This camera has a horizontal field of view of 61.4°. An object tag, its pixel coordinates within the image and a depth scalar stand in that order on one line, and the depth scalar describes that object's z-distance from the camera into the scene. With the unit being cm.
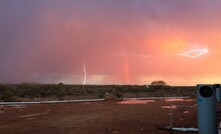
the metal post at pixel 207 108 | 575
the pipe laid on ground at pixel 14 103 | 1884
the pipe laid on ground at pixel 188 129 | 746
